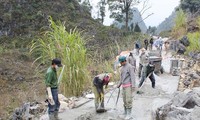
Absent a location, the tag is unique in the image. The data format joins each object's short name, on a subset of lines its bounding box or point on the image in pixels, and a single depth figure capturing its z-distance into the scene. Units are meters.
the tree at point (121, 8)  49.62
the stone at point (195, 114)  6.01
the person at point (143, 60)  13.41
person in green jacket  7.52
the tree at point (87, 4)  59.19
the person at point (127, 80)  8.10
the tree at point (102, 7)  54.97
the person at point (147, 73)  12.20
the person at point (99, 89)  8.60
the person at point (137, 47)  23.70
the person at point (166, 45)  28.31
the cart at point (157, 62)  16.36
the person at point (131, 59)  13.96
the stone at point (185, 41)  26.77
